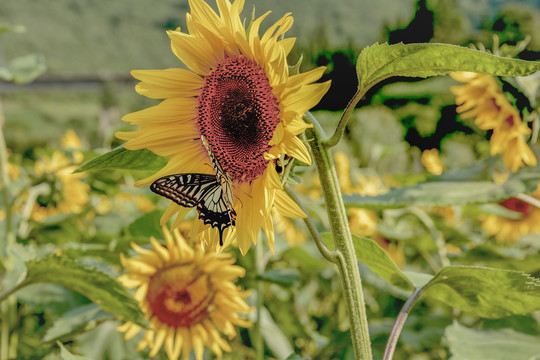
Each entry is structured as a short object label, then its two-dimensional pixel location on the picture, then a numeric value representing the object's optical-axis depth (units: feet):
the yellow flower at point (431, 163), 5.35
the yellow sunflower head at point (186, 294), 2.77
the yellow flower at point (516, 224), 4.82
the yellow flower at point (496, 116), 2.81
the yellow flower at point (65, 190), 4.96
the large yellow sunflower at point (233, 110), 1.43
